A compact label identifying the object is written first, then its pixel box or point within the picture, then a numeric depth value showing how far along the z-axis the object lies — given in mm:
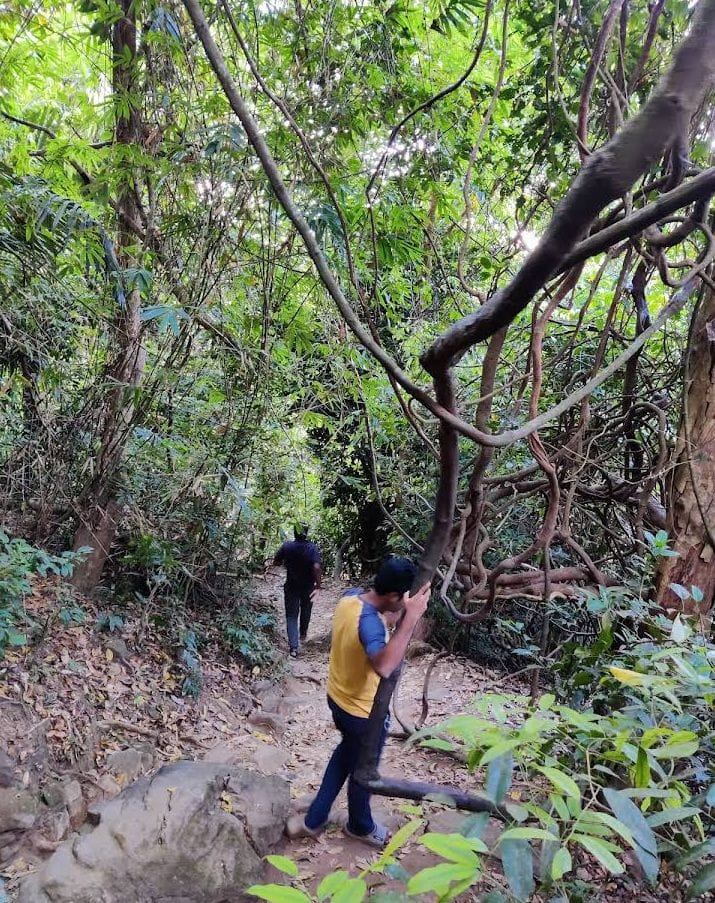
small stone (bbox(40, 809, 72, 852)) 2949
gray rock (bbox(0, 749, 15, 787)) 2963
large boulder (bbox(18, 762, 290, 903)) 2469
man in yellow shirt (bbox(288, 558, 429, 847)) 2598
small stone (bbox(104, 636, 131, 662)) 4363
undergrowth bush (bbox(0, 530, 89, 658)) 3385
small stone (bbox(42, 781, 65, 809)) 3074
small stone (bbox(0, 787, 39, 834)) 2850
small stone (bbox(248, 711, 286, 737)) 4645
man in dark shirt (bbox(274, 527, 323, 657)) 6457
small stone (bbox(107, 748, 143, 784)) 3482
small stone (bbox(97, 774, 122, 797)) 3340
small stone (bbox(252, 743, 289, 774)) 3943
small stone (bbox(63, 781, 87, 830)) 3123
